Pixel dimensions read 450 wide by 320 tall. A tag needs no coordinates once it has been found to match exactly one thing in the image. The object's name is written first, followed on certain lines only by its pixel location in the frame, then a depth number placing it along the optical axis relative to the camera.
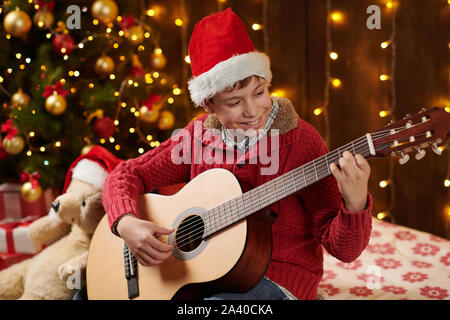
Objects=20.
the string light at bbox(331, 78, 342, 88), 2.51
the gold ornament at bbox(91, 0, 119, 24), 2.25
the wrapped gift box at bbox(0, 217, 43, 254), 2.29
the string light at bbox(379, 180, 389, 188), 2.43
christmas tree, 2.24
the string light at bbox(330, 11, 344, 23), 2.42
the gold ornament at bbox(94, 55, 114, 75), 2.36
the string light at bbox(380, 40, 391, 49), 2.30
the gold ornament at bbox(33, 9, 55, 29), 2.22
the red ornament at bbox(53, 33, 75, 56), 2.24
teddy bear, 1.65
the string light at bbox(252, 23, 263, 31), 2.62
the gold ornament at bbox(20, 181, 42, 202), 2.28
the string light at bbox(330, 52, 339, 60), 2.47
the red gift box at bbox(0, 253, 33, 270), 2.27
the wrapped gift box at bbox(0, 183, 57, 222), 2.54
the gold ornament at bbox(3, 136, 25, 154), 2.25
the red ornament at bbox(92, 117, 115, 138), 2.35
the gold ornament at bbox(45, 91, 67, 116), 2.16
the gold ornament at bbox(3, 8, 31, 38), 2.17
